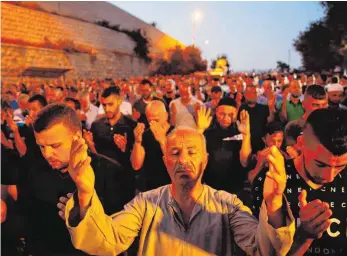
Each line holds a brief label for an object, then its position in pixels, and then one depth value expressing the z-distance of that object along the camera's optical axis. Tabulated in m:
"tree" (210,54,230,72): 56.50
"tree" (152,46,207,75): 51.69
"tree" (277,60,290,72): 62.71
